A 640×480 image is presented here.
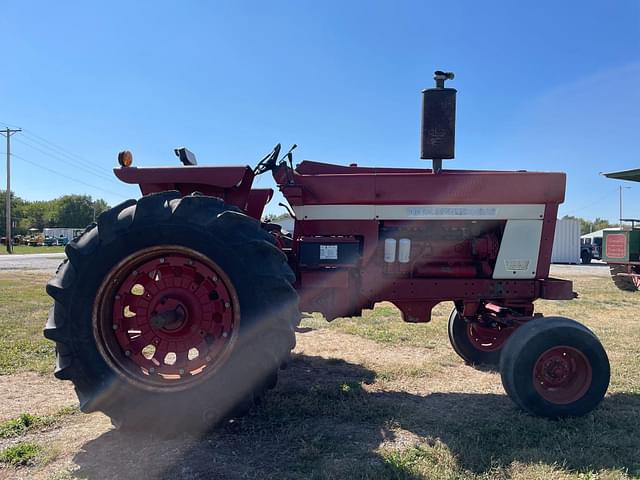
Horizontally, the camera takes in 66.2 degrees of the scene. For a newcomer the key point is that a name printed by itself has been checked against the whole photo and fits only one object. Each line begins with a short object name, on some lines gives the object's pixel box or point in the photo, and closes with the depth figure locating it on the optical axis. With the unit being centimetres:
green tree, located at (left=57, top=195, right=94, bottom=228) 8869
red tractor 313
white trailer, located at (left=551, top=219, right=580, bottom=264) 3028
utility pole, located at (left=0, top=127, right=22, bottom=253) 3948
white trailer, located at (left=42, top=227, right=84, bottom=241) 6718
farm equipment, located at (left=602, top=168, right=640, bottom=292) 1316
